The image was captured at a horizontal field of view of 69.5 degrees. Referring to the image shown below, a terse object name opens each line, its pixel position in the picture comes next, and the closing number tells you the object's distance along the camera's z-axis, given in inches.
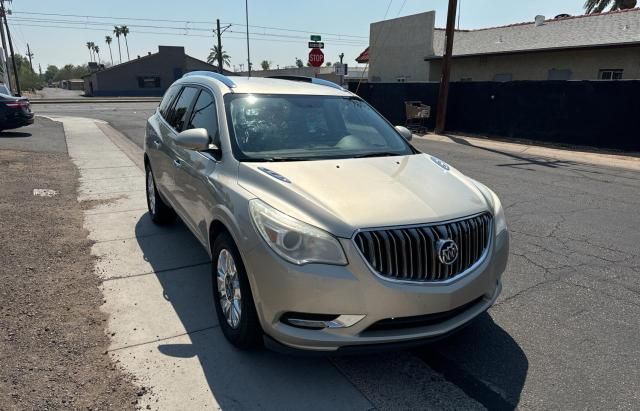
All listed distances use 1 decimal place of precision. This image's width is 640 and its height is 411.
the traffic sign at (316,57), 557.3
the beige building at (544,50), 668.7
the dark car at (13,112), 558.9
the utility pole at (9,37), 1722.4
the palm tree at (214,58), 3969.2
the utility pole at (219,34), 1860.0
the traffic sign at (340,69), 697.6
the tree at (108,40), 5895.7
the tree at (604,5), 1092.5
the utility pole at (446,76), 647.1
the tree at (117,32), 5221.5
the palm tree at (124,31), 5216.5
